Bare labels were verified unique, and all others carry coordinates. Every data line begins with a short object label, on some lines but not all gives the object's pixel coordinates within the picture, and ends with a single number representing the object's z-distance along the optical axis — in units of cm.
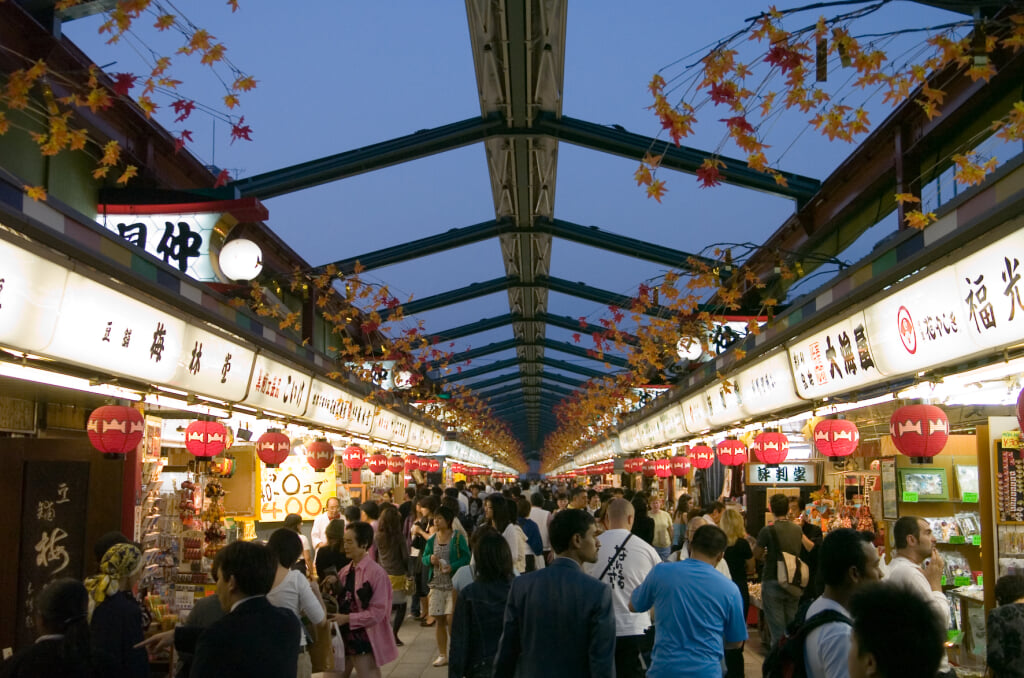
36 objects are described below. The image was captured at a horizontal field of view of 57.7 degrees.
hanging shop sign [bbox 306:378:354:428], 1358
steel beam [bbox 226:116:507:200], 1229
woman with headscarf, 507
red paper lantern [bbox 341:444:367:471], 1855
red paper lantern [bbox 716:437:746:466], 1570
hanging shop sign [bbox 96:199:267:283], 895
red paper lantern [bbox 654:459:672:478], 2295
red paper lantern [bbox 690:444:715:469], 1822
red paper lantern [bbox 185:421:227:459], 1026
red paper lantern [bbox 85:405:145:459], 764
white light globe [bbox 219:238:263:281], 919
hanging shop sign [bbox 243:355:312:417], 1065
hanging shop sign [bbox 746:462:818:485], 1611
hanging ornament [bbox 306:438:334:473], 1434
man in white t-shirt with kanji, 675
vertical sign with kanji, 884
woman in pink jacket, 775
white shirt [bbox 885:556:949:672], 550
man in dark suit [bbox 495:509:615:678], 492
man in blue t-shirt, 545
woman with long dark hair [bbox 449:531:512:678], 602
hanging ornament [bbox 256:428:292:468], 1176
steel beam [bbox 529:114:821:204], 1214
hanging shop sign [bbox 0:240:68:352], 506
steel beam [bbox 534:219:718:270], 1611
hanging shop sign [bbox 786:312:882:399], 796
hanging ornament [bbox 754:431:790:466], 1298
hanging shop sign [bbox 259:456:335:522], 1434
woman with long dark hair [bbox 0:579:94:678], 426
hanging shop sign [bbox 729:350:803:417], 1050
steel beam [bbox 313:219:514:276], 1659
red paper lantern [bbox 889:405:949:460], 757
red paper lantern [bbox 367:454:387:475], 2117
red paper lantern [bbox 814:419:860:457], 1039
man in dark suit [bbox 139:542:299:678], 408
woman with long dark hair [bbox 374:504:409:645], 1140
